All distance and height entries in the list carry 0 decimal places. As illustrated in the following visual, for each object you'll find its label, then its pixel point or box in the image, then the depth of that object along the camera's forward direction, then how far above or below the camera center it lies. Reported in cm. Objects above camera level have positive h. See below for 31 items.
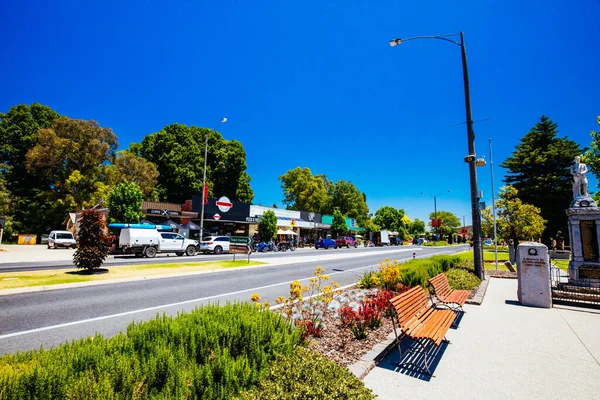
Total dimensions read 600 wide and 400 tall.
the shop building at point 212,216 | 3293 +136
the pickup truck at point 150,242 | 2092 -120
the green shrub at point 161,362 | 198 -117
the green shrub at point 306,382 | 244 -140
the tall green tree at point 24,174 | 3684 +710
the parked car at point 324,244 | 4150 -213
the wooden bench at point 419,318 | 426 -153
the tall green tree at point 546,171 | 3634 +837
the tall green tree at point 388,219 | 8088 +318
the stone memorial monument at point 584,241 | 950 -27
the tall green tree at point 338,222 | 5269 +138
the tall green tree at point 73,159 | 3353 +796
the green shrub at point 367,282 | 1014 -188
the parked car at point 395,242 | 7105 -291
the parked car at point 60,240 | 2955 -149
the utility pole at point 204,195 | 2534 +334
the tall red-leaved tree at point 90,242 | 1214 -68
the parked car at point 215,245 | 2614 -158
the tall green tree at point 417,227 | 10553 +135
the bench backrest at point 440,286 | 688 -138
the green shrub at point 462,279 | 1000 -181
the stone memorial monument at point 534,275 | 783 -120
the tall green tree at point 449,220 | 11438 +455
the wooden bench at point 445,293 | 673 -160
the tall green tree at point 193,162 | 4466 +1062
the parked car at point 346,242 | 4588 -200
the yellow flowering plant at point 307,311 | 509 -181
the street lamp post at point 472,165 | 1156 +279
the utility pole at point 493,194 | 1865 +263
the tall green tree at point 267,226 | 3622 +33
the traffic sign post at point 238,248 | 1906 -137
